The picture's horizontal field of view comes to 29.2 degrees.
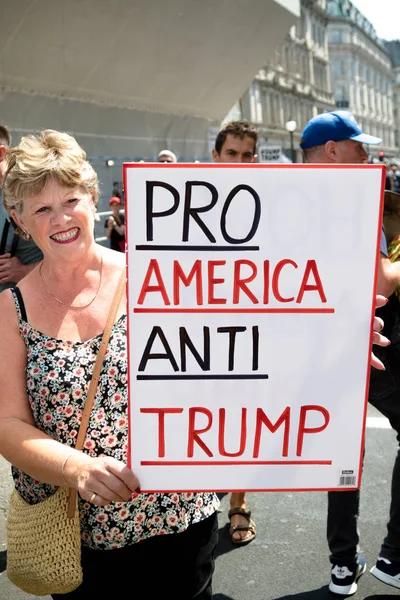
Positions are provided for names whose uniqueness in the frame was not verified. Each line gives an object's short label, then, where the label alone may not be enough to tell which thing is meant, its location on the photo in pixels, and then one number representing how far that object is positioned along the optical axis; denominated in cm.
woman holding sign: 199
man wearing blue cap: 320
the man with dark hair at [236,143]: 494
